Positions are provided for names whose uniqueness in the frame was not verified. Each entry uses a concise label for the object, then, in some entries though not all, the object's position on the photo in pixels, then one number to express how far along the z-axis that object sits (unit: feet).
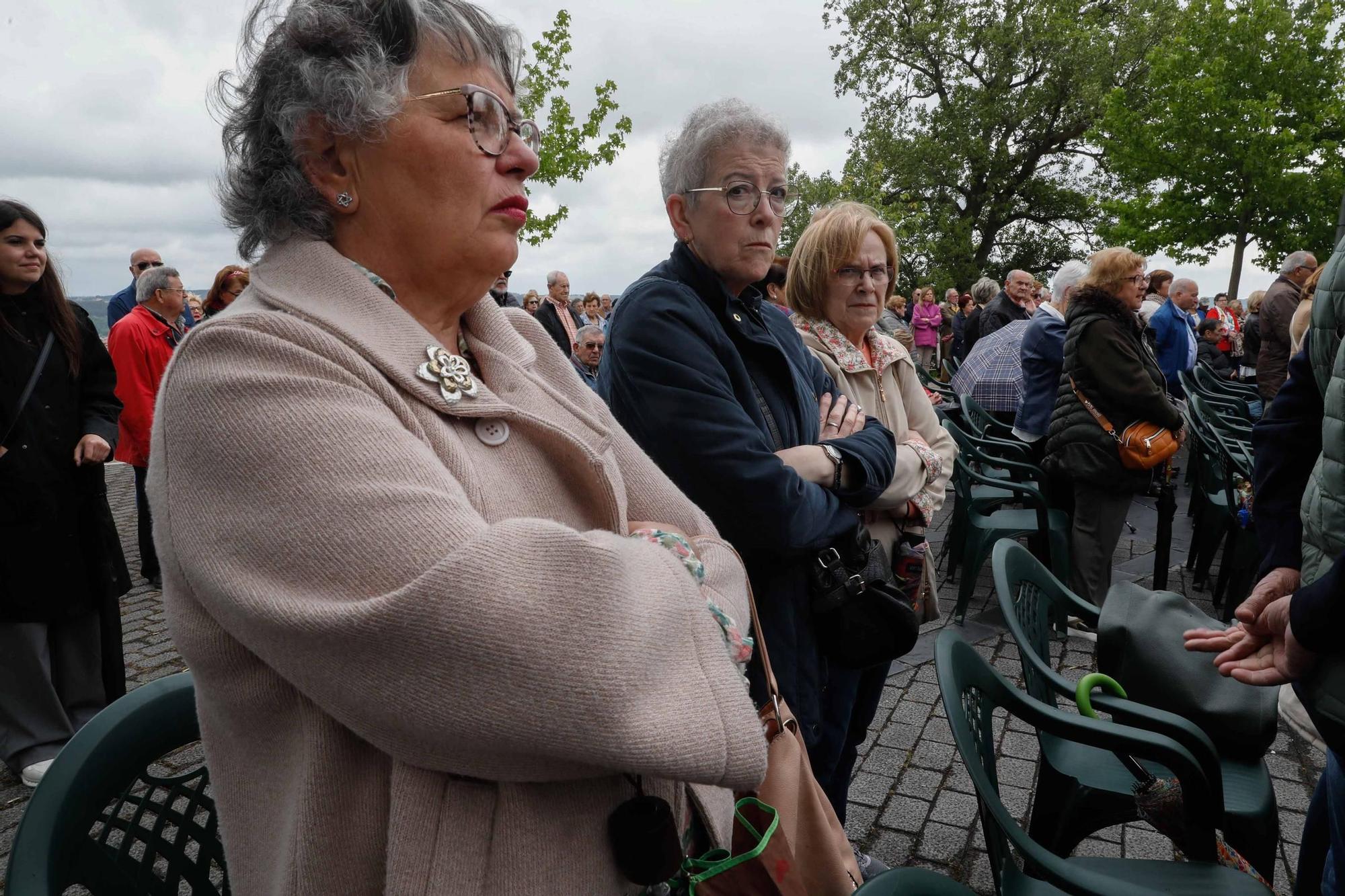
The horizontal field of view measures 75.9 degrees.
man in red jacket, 17.79
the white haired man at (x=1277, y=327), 24.48
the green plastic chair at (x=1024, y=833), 5.56
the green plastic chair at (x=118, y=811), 3.95
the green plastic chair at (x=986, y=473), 17.39
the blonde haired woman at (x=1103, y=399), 14.46
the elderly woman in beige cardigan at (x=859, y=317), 9.46
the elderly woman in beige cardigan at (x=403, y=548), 3.08
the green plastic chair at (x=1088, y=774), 6.96
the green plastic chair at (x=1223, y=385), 30.71
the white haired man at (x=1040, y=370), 17.49
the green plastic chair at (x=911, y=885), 3.98
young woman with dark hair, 10.73
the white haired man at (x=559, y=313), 33.60
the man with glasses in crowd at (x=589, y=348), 27.66
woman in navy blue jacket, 6.49
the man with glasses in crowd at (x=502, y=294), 30.83
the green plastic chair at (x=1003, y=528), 16.31
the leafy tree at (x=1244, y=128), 69.82
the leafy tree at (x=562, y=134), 63.10
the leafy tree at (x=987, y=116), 84.89
